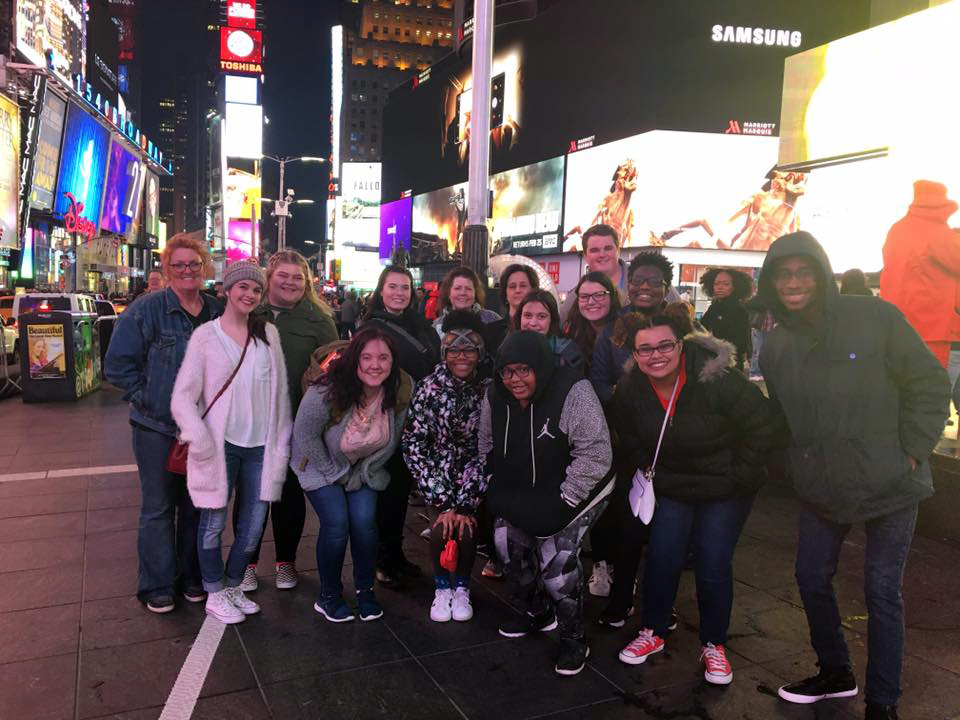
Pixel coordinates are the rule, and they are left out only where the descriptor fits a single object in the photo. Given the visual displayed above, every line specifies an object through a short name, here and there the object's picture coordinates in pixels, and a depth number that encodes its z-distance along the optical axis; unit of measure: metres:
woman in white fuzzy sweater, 3.81
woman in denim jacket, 3.93
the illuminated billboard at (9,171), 24.89
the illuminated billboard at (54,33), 26.91
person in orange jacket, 5.63
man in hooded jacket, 2.90
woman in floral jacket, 3.92
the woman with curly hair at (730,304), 6.82
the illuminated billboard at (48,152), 29.05
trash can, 11.42
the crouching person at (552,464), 3.45
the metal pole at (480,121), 8.60
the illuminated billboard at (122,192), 42.25
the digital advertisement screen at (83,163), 32.84
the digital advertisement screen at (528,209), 35.31
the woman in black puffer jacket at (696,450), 3.25
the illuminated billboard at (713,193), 28.59
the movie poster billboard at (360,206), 78.88
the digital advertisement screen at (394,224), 56.81
